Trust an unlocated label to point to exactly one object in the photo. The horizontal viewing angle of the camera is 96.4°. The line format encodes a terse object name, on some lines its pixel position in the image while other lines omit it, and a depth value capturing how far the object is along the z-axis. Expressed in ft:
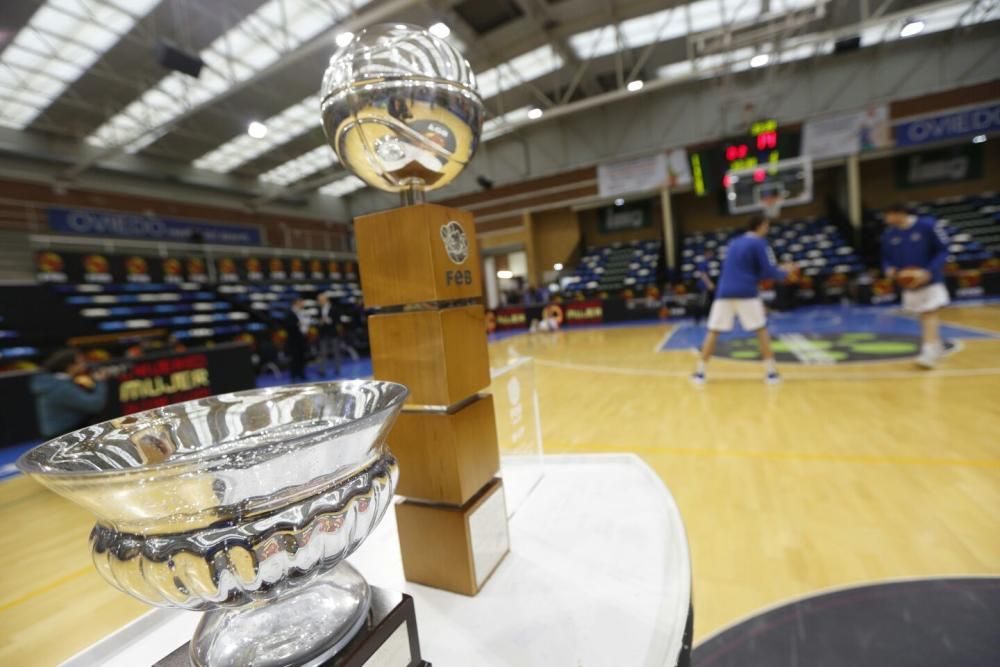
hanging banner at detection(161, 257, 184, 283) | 31.96
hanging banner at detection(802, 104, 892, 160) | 32.83
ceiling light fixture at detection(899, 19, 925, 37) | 22.17
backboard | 31.83
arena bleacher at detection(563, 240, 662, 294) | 39.29
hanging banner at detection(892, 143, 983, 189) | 34.40
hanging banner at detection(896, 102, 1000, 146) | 31.50
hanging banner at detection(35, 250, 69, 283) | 25.77
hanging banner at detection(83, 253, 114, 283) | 27.78
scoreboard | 30.73
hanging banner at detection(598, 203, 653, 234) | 43.52
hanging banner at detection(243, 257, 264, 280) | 36.38
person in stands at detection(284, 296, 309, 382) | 19.35
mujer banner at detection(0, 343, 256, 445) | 13.60
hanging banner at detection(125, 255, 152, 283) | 29.89
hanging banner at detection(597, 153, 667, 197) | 38.45
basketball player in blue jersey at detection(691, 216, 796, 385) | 11.01
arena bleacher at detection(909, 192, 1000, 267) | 30.25
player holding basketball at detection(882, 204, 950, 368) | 10.85
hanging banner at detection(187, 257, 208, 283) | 33.40
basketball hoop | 29.50
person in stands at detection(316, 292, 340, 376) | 20.15
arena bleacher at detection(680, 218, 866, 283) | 32.76
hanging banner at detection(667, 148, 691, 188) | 37.55
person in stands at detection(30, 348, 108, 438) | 8.89
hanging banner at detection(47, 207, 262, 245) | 33.27
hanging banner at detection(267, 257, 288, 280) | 38.01
